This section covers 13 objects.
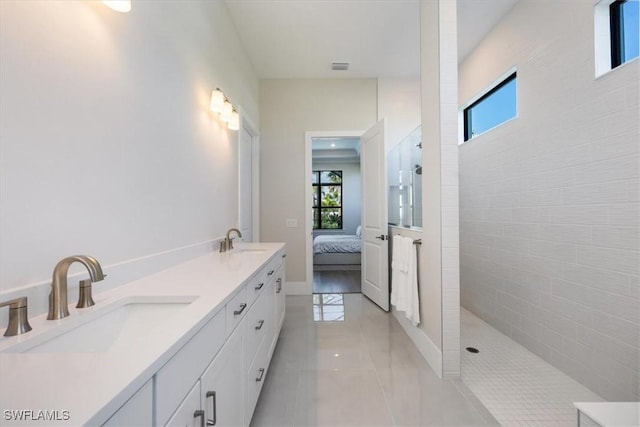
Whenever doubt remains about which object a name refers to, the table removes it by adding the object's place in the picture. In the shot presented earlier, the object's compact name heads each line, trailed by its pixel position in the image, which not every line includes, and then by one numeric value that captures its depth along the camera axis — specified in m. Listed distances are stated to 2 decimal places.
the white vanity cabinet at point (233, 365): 0.68
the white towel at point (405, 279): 2.28
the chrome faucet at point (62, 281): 0.77
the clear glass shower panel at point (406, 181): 2.46
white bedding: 5.43
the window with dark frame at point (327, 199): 7.91
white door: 3.19
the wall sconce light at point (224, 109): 2.06
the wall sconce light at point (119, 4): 1.01
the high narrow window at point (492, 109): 2.54
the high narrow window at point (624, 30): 1.58
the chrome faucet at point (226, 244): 2.14
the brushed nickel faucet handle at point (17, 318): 0.66
